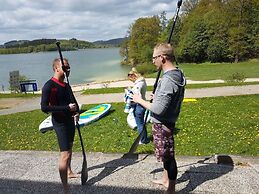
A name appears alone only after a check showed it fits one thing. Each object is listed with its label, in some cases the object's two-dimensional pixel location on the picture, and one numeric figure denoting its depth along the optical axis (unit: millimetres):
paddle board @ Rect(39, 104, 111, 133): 5945
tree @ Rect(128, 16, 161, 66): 47776
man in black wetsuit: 2725
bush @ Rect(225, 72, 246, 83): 14576
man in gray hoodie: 2332
